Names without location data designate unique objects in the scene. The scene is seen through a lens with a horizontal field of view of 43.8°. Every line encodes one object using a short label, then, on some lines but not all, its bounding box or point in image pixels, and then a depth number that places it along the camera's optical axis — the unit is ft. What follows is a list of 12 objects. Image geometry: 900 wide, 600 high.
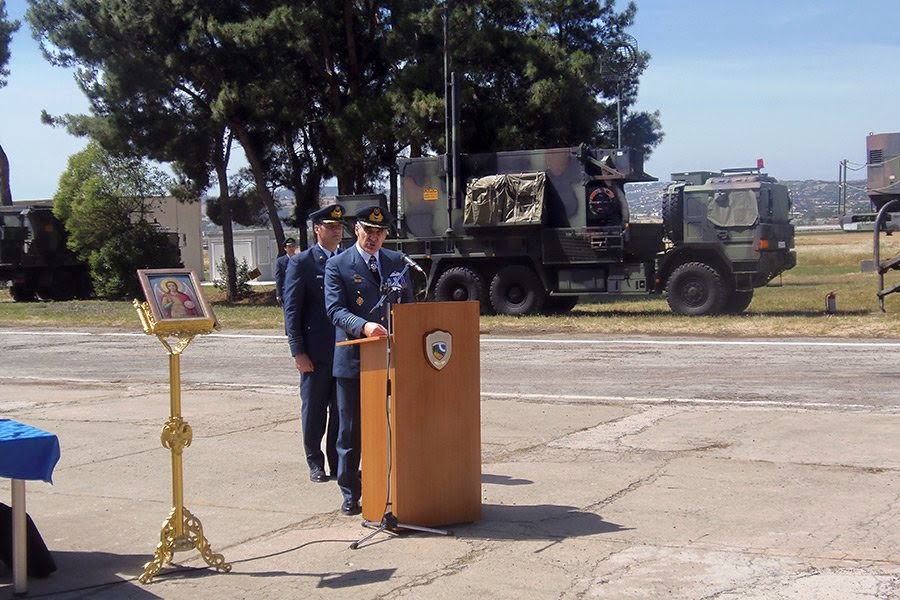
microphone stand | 20.25
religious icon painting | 18.60
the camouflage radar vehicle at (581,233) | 68.85
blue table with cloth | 17.75
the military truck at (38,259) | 119.85
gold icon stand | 18.60
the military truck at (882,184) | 68.54
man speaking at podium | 21.99
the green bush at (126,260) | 113.60
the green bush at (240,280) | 115.85
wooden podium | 20.27
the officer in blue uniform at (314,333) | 25.50
